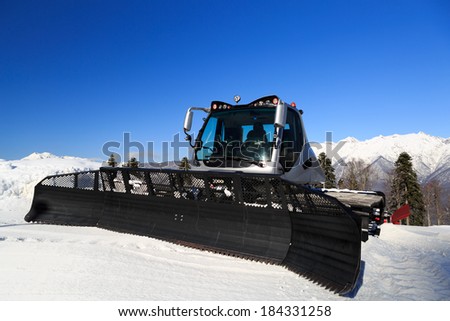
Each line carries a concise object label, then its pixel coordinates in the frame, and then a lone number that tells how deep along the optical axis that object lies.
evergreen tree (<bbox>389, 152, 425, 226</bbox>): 39.75
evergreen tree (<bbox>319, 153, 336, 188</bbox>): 48.32
